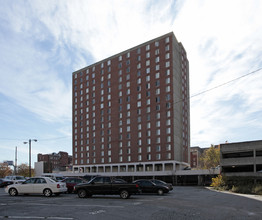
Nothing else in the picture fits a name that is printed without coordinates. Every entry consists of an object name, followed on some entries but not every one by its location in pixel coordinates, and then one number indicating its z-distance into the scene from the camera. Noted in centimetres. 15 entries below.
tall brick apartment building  6202
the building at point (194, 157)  11010
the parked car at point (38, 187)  1684
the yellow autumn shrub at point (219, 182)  2939
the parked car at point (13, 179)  2860
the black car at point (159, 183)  2072
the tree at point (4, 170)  8737
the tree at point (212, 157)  6966
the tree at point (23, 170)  9069
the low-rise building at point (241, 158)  4426
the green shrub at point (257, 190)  2209
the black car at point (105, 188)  1545
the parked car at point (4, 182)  2806
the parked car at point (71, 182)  2069
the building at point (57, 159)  12598
